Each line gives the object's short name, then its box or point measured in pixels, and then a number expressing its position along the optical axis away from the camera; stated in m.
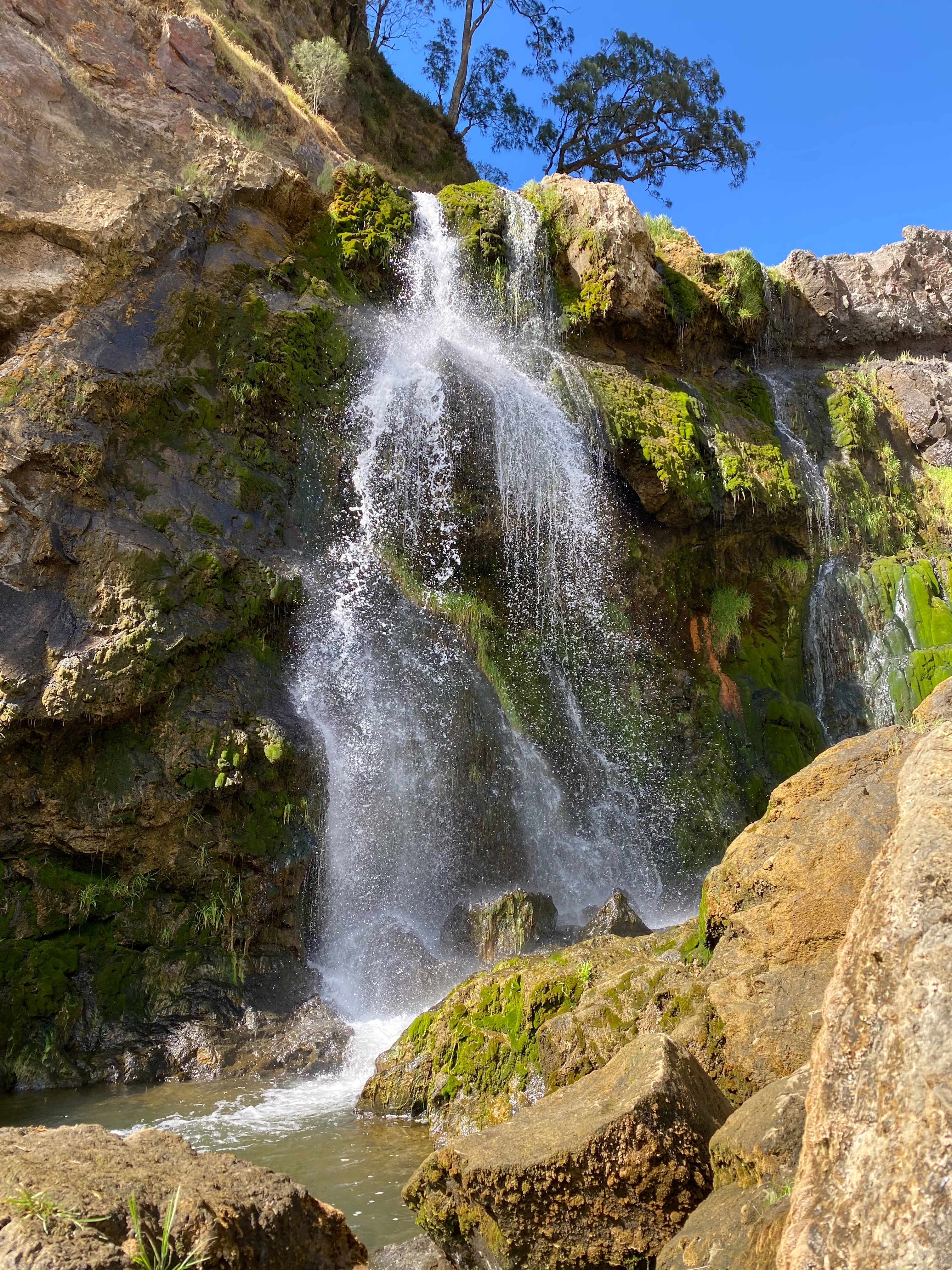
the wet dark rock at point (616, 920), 8.00
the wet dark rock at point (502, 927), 8.98
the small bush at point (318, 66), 21.05
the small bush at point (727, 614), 15.15
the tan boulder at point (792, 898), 4.20
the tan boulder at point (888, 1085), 1.85
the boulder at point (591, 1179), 3.35
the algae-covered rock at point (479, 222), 15.68
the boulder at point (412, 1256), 3.76
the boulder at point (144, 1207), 2.34
